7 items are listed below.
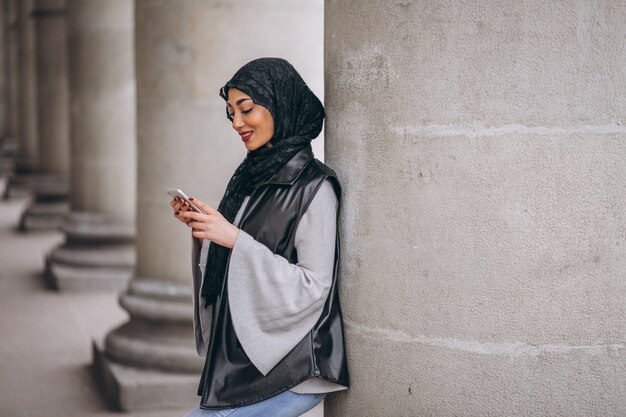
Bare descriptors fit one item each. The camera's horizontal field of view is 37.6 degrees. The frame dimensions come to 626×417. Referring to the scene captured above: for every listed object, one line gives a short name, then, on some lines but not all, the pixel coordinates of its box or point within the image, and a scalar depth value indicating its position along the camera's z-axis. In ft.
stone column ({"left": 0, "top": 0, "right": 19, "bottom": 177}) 90.27
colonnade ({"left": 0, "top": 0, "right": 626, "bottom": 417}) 8.54
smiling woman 9.84
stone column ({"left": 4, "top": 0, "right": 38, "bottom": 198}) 64.08
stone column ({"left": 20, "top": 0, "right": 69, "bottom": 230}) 48.14
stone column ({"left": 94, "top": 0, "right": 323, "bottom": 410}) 20.26
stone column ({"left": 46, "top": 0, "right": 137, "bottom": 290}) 35.06
